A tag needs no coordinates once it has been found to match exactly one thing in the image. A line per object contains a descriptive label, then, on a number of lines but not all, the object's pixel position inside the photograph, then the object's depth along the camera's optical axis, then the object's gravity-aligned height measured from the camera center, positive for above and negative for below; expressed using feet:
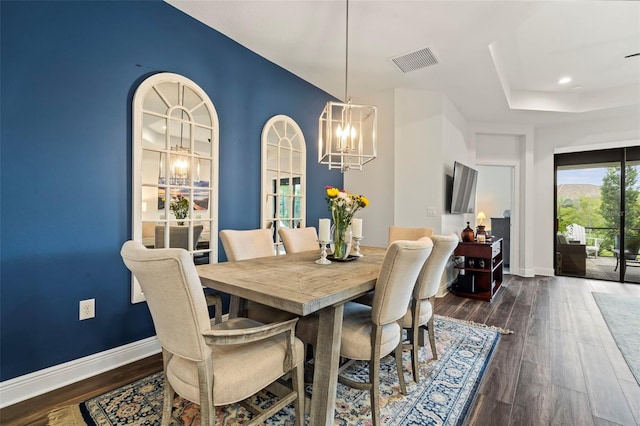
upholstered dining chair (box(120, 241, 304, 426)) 3.66 -1.82
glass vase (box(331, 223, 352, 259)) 7.29 -0.74
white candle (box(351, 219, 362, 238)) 7.84 -0.44
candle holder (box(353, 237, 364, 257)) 8.00 -1.01
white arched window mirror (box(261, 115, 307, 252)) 11.16 +1.49
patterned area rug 5.24 -3.77
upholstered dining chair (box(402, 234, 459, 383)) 6.39 -1.68
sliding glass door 16.21 +0.02
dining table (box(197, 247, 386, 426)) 4.31 -1.26
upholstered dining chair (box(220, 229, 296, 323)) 6.72 -1.07
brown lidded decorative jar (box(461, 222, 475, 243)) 13.88 -1.09
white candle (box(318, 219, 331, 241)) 6.84 -0.41
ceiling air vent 10.43 +5.69
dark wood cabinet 13.05 -2.58
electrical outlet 6.63 -2.29
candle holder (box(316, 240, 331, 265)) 6.89 -1.09
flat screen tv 13.62 +1.21
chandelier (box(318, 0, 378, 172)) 7.57 +2.07
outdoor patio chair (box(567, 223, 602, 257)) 17.31 -1.41
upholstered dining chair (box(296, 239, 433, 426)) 4.94 -1.86
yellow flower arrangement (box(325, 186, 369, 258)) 6.95 -0.01
